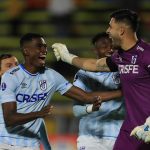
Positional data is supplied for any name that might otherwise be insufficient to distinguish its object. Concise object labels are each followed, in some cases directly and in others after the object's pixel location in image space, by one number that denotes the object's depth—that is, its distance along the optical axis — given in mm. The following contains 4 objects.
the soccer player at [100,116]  14523
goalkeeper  12070
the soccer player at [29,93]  12930
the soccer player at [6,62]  14797
